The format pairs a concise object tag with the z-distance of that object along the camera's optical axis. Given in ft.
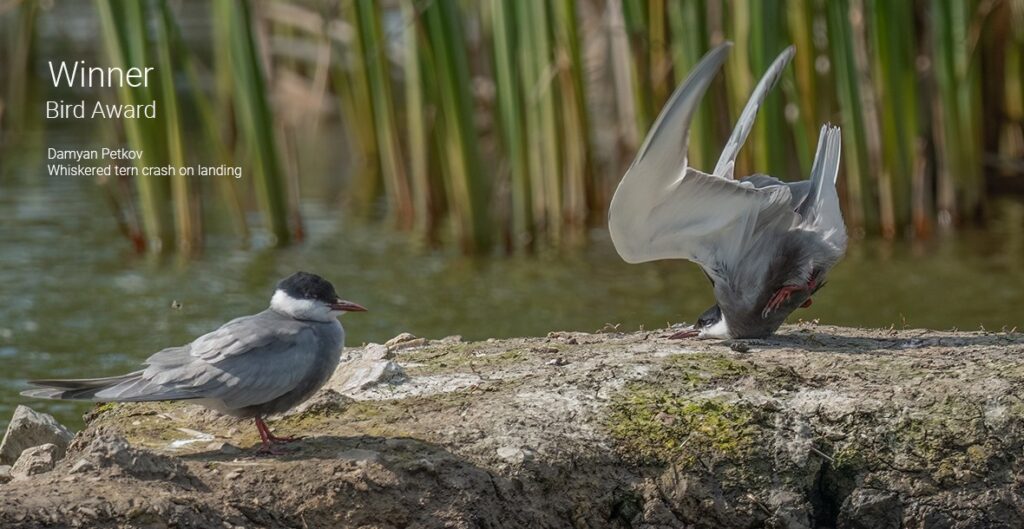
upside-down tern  35.04
